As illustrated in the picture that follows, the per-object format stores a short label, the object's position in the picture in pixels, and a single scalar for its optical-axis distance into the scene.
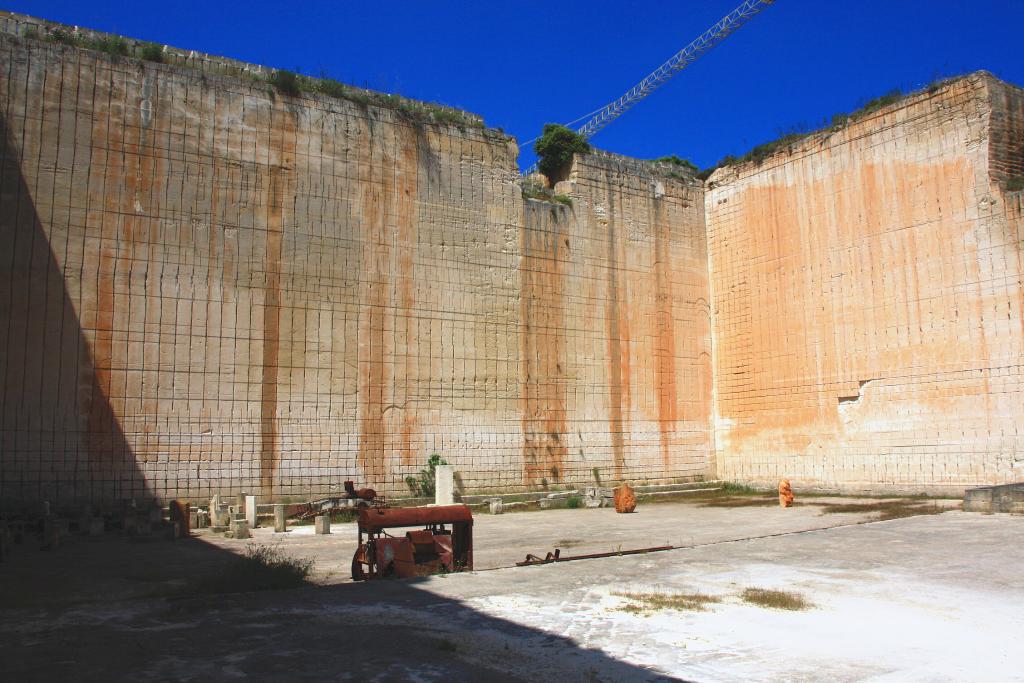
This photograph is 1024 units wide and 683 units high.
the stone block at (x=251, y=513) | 13.31
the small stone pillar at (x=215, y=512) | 13.03
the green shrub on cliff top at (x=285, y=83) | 16.11
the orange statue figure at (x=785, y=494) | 15.77
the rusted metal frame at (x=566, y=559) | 8.15
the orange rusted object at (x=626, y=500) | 16.00
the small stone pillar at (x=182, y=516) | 11.84
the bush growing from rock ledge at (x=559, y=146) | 20.12
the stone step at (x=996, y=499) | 12.06
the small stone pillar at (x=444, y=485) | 16.00
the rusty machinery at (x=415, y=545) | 7.62
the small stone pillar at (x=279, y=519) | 12.88
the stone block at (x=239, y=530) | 11.62
